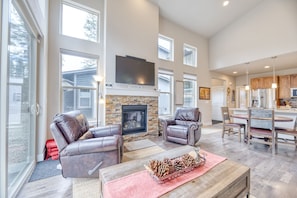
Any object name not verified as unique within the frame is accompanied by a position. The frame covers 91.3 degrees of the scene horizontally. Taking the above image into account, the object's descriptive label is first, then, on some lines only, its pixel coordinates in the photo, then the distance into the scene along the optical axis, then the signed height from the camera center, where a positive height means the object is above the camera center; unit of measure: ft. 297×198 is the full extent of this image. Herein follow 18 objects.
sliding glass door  5.79 -0.02
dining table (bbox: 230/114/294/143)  10.53 -1.41
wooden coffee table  3.76 -2.35
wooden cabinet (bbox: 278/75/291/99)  21.03 +1.99
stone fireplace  12.97 -1.39
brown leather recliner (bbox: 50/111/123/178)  6.54 -2.36
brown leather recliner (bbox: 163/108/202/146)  11.62 -2.31
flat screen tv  13.41 +2.85
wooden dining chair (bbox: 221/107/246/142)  13.63 -2.30
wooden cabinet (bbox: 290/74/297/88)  20.39 +2.74
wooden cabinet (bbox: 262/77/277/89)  22.72 +2.86
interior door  26.86 +0.00
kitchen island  13.31 -1.38
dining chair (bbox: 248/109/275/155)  10.65 -2.01
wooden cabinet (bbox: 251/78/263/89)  23.94 +2.90
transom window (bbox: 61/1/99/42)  11.81 +6.74
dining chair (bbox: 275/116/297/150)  10.39 -2.29
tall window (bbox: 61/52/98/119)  11.82 +1.37
